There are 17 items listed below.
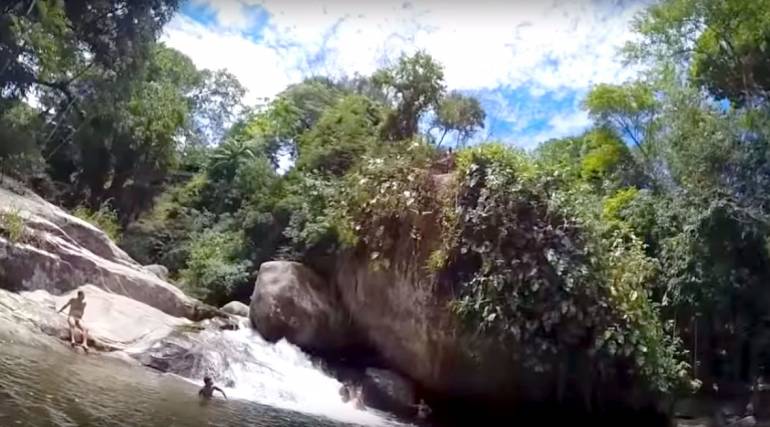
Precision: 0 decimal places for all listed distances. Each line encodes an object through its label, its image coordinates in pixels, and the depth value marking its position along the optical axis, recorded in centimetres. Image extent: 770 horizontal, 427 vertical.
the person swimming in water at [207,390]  1072
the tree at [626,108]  2458
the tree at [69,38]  1543
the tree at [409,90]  1811
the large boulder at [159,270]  1956
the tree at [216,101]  3670
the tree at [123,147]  2375
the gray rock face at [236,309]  1761
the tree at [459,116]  1875
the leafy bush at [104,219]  2014
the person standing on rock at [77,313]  1211
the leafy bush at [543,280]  1267
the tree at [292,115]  2853
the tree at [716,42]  1756
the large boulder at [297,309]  1546
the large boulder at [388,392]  1391
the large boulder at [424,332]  1373
